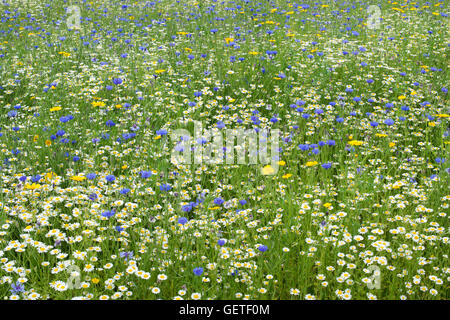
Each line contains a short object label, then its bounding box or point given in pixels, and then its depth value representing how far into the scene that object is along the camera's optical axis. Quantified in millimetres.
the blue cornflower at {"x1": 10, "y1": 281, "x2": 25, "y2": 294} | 2315
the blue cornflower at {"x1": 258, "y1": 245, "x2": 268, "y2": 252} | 2457
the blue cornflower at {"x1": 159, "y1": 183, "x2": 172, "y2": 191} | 3009
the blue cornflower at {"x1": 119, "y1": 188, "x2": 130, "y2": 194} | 2977
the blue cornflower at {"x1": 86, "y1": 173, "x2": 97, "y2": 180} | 3186
